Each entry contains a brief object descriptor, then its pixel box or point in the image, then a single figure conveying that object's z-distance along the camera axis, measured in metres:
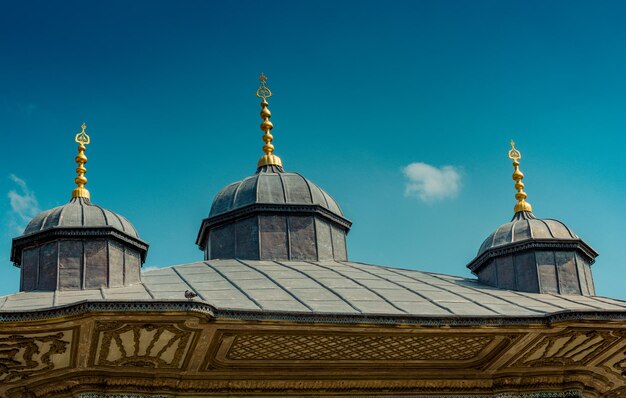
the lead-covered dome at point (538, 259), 17.19
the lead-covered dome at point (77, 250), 14.68
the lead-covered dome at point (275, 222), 18.53
